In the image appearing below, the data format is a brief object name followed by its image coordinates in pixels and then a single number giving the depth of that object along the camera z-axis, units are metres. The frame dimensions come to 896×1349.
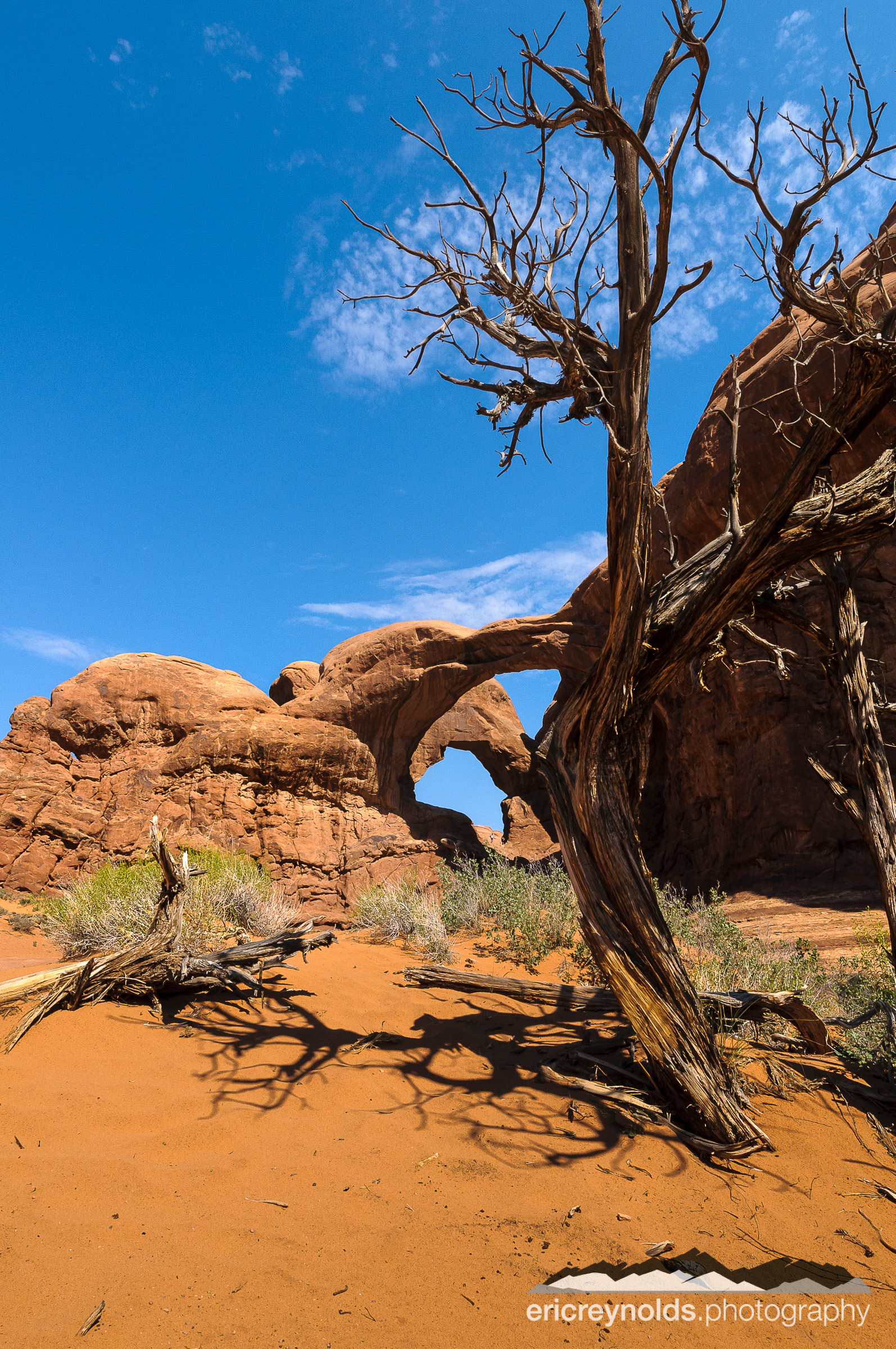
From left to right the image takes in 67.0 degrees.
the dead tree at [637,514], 3.15
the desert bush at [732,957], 5.10
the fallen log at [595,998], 3.99
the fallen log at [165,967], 4.26
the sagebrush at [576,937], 5.15
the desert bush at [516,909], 7.15
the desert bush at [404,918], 7.01
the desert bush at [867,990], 4.03
